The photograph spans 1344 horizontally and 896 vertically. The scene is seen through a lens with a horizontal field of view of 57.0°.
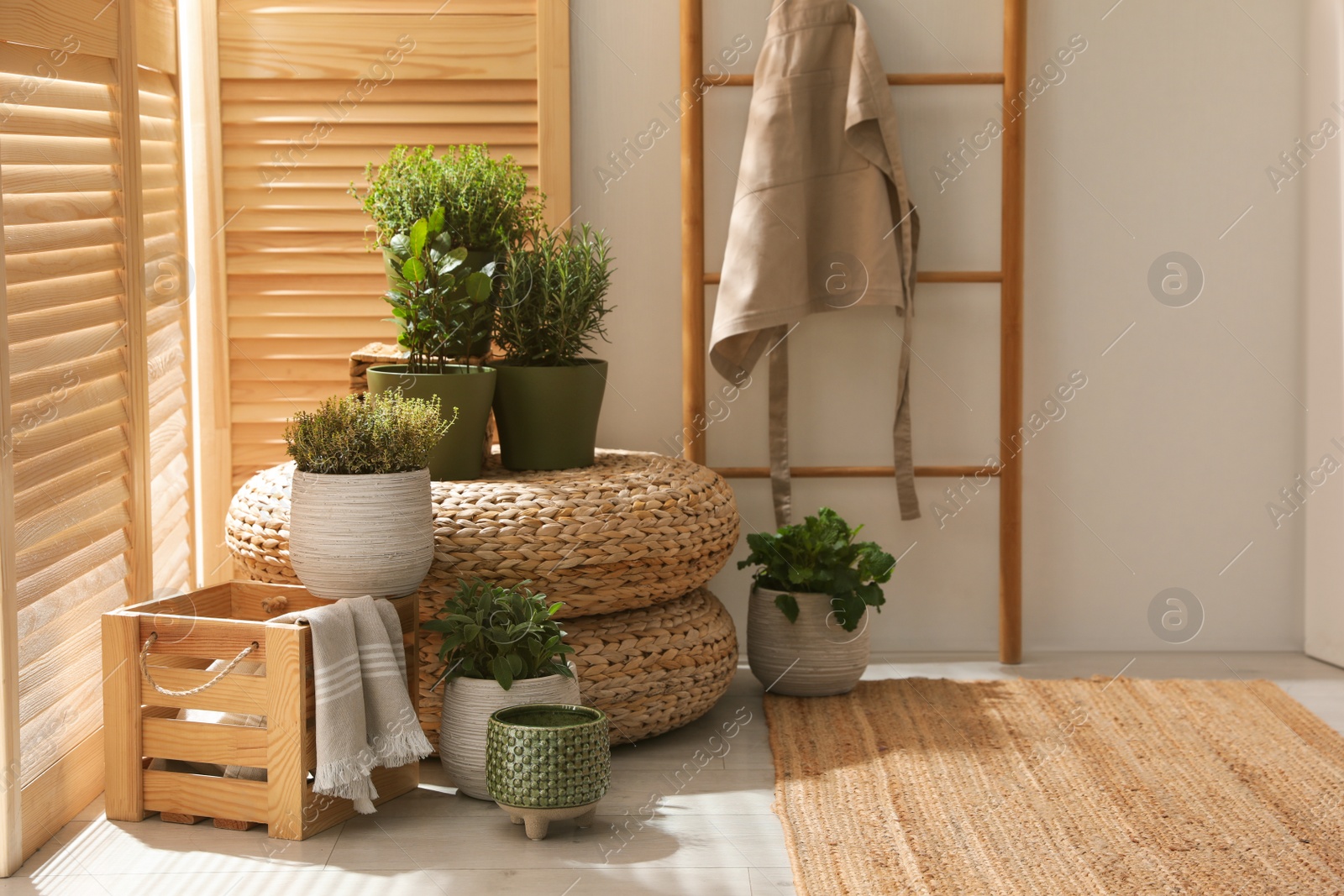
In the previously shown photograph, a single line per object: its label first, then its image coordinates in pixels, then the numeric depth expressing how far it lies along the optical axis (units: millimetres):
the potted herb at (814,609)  2451
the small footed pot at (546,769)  1797
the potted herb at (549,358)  2281
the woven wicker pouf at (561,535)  2078
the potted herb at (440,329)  2166
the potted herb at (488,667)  1945
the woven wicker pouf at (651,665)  2145
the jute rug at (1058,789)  1719
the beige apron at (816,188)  2580
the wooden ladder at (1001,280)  2678
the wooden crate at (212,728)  1800
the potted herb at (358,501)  1896
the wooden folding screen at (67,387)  1754
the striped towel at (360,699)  1802
